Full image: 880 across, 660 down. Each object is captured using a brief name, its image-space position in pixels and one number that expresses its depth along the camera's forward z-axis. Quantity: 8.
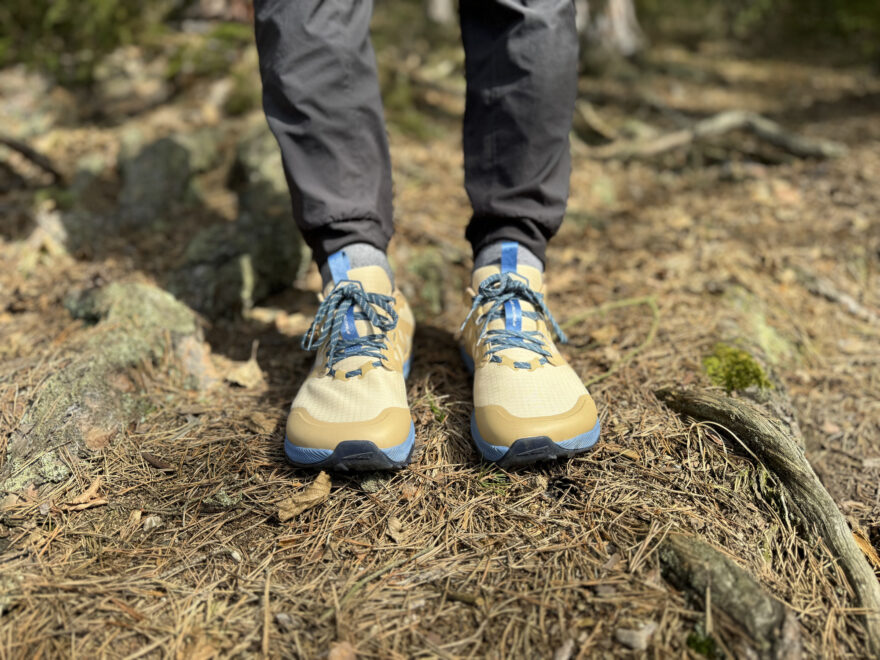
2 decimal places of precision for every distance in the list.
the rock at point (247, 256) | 0.86
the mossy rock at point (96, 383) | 0.55
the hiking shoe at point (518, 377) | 0.54
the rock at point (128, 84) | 1.52
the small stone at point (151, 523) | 0.51
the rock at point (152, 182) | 1.10
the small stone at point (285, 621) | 0.43
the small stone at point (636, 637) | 0.42
